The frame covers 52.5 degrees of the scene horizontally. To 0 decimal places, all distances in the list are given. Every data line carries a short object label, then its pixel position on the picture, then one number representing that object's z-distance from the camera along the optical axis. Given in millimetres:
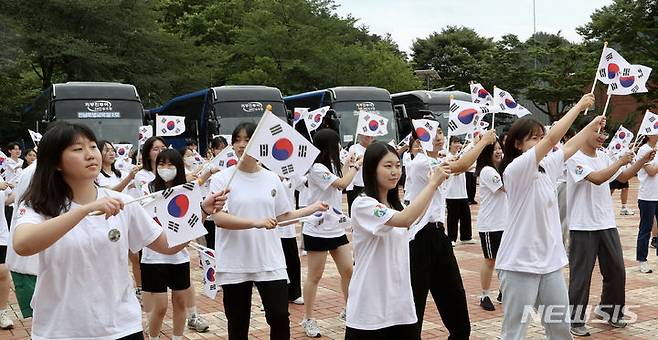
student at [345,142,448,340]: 3635
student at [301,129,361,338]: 5781
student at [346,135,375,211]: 9305
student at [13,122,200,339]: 2799
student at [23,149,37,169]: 10797
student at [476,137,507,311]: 6336
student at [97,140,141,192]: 6296
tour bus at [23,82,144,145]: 16703
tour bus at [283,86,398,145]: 19203
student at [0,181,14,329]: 6176
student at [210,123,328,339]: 4312
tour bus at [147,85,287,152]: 18359
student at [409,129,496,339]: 4598
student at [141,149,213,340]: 5184
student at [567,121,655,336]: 5648
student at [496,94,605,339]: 4195
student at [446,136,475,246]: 10109
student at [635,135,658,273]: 8008
